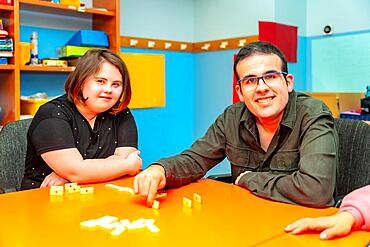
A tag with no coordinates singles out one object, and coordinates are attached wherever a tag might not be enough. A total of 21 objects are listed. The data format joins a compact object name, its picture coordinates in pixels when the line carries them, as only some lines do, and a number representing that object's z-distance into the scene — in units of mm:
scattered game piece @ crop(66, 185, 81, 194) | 1467
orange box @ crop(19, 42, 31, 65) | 3119
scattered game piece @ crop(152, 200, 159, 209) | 1282
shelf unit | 3033
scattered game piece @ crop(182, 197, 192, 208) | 1274
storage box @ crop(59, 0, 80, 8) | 3320
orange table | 999
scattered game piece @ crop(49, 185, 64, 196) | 1437
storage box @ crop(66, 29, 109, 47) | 3434
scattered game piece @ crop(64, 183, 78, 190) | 1490
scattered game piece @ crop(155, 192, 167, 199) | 1405
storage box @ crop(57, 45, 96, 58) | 3375
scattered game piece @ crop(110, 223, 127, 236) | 1042
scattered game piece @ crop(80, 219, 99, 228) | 1103
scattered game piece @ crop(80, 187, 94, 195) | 1465
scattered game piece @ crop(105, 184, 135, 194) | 1511
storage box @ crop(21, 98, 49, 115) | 3176
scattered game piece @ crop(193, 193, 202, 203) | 1299
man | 1371
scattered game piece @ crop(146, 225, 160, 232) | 1066
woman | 1685
